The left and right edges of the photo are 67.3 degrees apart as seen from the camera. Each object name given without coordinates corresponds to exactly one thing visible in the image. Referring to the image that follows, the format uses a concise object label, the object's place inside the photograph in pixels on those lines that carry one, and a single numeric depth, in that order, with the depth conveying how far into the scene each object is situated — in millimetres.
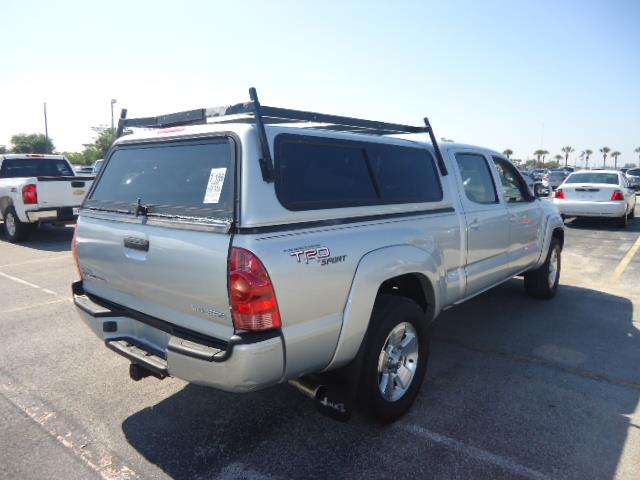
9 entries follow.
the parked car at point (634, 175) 28688
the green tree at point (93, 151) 51500
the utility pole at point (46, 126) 50500
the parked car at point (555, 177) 27211
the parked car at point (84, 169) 25852
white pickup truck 9891
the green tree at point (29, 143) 57528
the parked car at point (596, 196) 12484
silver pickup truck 2455
